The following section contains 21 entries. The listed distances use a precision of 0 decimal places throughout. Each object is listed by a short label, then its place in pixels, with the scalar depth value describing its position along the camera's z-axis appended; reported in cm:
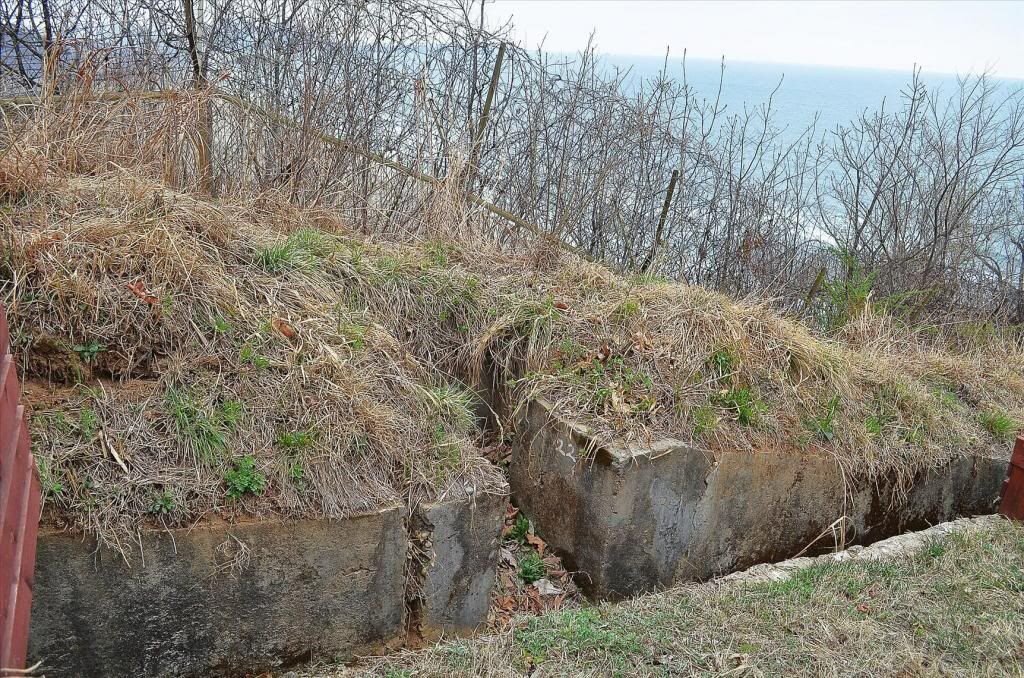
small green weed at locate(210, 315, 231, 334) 407
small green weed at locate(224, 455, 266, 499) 358
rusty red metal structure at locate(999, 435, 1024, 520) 583
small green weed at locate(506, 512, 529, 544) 504
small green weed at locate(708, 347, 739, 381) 541
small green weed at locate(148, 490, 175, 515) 340
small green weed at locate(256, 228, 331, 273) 467
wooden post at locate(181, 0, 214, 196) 571
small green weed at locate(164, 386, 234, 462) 368
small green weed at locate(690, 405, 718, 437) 491
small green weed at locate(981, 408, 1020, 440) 664
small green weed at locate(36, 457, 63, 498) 324
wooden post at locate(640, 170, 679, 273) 804
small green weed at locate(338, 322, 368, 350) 442
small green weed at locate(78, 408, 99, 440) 351
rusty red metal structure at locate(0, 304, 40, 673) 202
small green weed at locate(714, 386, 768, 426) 518
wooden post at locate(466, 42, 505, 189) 718
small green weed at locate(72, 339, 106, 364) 375
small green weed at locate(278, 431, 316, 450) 383
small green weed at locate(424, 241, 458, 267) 570
